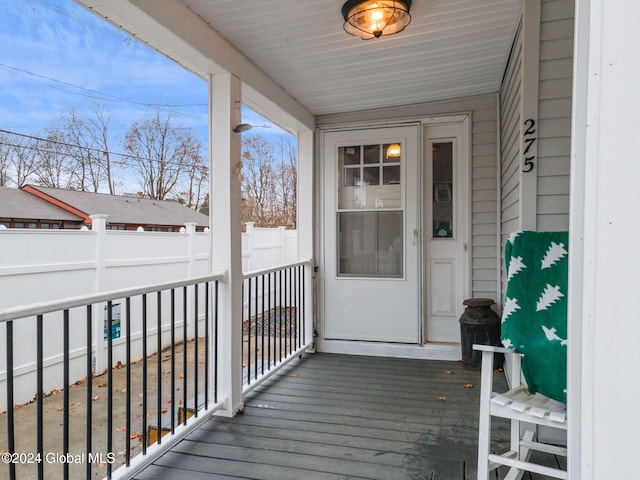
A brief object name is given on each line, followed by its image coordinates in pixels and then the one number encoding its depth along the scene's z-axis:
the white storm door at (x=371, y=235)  3.87
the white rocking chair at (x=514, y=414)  1.59
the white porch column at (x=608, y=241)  0.66
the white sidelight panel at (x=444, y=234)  3.80
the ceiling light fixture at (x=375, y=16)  2.12
